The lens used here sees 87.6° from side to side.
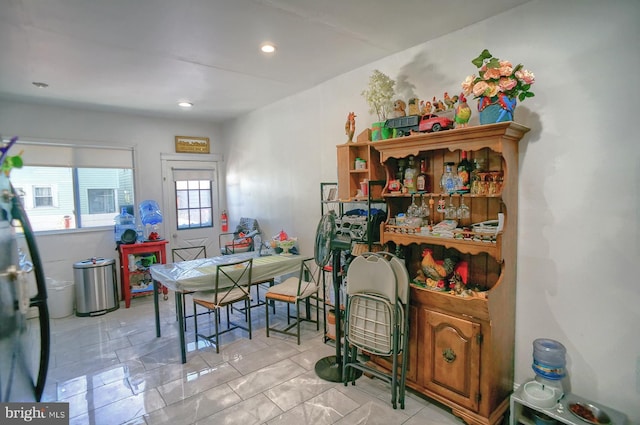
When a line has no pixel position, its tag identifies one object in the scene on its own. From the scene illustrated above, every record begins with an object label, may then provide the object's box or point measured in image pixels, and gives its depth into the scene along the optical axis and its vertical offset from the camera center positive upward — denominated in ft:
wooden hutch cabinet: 6.84 -2.44
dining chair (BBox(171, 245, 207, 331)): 17.84 -3.14
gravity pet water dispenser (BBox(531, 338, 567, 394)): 6.62 -3.47
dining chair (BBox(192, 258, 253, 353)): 10.37 -3.11
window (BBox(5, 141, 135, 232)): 14.25 +0.58
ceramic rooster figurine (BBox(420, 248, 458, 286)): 7.89 -1.78
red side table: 15.16 -3.30
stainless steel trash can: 13.93 -3.81
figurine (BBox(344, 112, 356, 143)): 10.12 +2.04
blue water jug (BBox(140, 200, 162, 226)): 16.55 -0.88
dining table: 9.86 -2.50
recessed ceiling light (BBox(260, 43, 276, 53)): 8.89 +3.97
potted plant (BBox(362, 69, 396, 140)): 9.18 +2.72
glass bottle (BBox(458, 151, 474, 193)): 7.59 +0.41
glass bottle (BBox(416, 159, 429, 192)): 8.42 +0.34
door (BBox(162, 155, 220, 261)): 17.90 -0.40
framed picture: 18.02 +2.82
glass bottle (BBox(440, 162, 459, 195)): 7.73 +0.28
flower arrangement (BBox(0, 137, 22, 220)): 3.08 +0.25
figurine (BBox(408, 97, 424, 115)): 8.45 +2.18
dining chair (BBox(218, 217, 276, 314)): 15.34 -2.11
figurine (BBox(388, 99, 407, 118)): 8.81 +2.24
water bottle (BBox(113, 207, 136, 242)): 15.66 -1.26
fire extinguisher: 19.21 -1.56
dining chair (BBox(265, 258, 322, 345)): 10.85 -3.29
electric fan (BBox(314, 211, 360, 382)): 9.06 -1.84
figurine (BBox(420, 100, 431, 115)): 8.18 +2.07
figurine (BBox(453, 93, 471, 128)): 7.25 +1.71
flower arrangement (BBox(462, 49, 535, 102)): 6.47 +2.18
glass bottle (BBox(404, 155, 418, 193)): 8.55 +0.37
